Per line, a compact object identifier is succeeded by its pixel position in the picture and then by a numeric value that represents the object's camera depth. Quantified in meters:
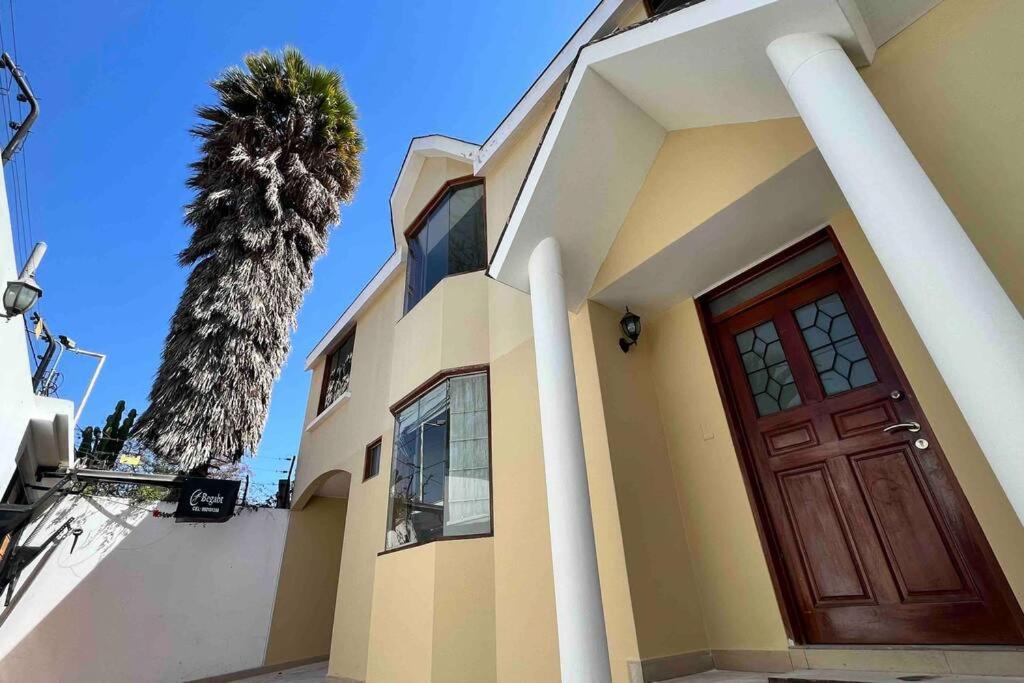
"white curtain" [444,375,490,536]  3.89
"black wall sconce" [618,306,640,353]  3.57
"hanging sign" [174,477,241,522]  7.57
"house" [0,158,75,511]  4.34
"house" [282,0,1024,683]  1.89
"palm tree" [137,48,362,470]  8.48
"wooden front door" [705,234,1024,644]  2.21
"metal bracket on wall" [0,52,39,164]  5.13
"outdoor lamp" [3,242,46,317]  4.18
